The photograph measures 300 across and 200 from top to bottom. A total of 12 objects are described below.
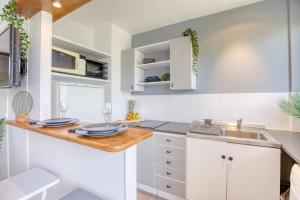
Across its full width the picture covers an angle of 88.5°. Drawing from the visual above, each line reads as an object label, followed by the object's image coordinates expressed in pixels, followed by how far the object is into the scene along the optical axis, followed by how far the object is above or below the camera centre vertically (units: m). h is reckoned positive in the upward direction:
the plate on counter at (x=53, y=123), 1.08 -0.16
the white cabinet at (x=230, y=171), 1.36 -0.68
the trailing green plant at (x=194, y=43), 2.20 +0.83
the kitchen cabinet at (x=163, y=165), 1.85 -0.83
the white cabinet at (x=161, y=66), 2.16 +0.57
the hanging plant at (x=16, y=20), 1.41 +0.76
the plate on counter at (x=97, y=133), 0.77 -0.16
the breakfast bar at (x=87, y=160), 0.80 -0.39
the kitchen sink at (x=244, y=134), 1.77 -0.41
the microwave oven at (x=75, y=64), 1.81 +0.48
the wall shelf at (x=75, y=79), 1.84 +0.31
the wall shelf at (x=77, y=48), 1.90 +0.75
